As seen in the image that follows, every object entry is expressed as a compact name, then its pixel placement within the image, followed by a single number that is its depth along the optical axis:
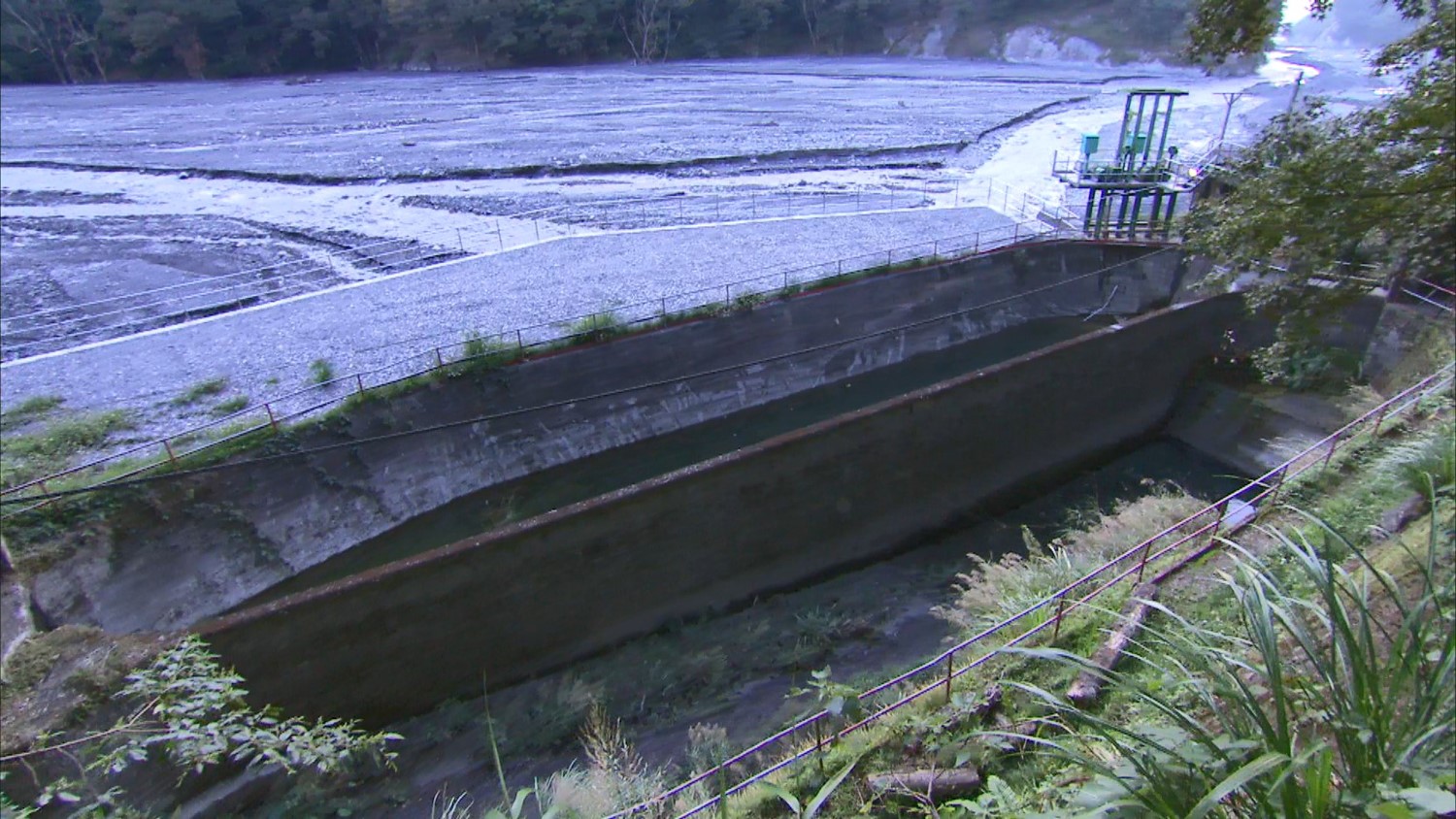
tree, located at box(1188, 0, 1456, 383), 7.74
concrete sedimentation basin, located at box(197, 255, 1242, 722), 9.66
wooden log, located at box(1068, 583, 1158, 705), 4.52
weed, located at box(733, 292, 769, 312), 17.44
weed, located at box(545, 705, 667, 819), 5.32
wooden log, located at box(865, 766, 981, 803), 4.07
